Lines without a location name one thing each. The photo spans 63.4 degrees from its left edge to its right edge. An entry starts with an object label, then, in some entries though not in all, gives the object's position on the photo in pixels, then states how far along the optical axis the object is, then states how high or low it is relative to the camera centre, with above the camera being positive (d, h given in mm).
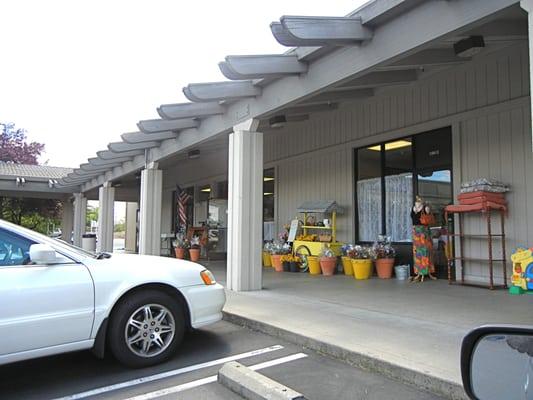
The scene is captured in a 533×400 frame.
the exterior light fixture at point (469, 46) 5434 +2272
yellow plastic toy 6602 -747
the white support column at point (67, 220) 22750 +215
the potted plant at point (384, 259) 9125 -743
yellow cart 10391 -79
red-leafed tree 34938 +6439
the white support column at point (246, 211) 7539 +227
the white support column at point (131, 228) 24578 -236
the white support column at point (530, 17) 3613 +1742
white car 3463 -687
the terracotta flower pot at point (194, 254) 13914 -971
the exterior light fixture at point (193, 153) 12716 +2098
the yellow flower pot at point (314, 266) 10289 -1004
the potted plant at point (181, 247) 14516 -775
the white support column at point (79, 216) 19953 +380
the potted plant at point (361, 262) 9102 -804
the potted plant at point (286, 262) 10969 -968
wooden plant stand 7258 -307
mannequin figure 8383 -317
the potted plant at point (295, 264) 10742 -1000
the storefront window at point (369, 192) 10168 +762
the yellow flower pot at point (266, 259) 12277 -1026
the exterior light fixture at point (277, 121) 8938 +2156
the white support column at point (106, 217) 16484 +267
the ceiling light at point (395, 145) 9615 +1800
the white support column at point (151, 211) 11945 +361
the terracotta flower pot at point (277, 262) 11078 -996
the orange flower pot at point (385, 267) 9125 -916
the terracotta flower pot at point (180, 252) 14492 -945
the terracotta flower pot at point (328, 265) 9891 -942
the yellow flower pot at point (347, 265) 9705 -952
